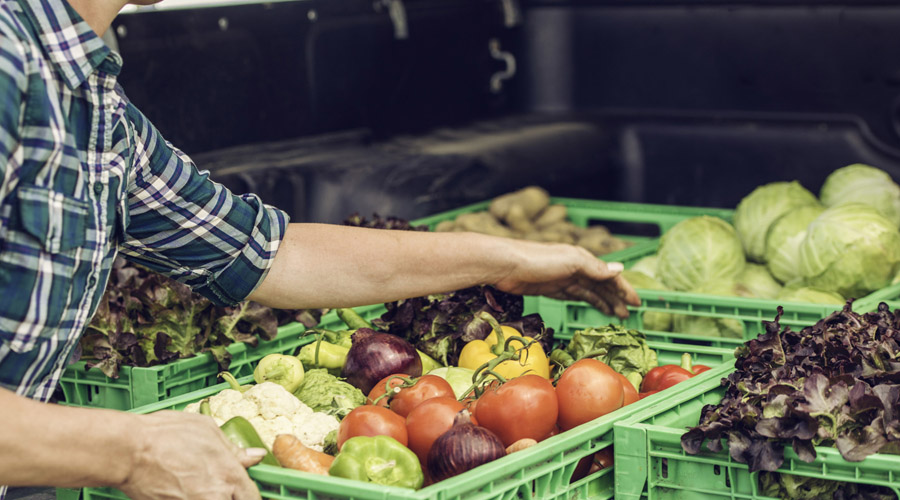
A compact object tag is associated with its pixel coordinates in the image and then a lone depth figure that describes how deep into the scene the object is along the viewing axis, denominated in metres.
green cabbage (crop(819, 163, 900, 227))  3.96
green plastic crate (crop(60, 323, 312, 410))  2.53
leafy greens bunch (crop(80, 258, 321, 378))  2.58
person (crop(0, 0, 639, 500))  1.59
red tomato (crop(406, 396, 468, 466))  2.15
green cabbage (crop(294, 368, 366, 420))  2.43
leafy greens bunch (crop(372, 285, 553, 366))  2.80
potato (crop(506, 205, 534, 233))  4.27
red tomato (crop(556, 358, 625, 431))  2.26
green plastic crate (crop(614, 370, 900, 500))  2.01
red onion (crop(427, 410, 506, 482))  1.98
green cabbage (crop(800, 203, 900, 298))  3.41
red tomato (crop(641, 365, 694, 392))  2.57
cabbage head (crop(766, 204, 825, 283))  3.69
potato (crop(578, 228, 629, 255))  4.24
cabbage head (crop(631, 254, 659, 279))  3.76
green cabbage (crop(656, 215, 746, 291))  3.66
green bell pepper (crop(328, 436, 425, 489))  1.97
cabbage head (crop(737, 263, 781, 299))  3.71
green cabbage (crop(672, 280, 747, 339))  3.22
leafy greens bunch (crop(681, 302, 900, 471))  1.94
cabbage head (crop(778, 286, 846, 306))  3.28
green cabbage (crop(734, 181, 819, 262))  3.94
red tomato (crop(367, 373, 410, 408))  2.45
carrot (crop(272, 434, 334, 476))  2.03
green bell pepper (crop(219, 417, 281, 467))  2.04
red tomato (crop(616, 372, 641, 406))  2.46
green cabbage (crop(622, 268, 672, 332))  3.31
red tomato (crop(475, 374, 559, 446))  2.15
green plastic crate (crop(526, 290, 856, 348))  2.89
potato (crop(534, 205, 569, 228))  4.37
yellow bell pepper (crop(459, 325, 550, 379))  2.54
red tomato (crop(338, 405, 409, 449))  2.12
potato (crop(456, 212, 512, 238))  4.09
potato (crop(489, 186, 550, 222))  4.31
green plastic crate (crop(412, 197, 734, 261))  3.94
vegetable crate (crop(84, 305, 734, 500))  1.82
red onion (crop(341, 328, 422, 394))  2.56
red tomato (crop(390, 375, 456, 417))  2.32
